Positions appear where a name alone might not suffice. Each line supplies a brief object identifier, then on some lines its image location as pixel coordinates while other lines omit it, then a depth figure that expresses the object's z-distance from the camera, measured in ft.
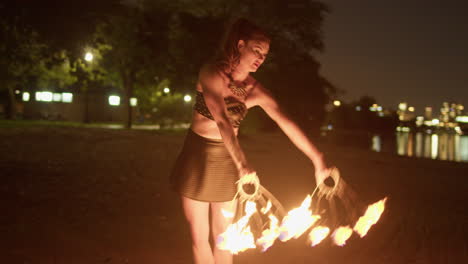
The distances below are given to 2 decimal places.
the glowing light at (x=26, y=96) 147.59
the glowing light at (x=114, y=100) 152.97
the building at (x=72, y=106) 142.20
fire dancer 8.70
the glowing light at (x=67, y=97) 146.61
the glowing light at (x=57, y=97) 148.36
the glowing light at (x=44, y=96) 148.66
